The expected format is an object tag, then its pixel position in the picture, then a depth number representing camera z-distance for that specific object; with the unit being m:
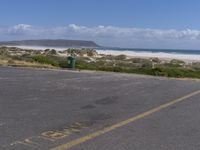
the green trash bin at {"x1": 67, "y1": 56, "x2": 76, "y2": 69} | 18.25
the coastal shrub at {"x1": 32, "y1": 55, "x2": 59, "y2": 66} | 22.30
